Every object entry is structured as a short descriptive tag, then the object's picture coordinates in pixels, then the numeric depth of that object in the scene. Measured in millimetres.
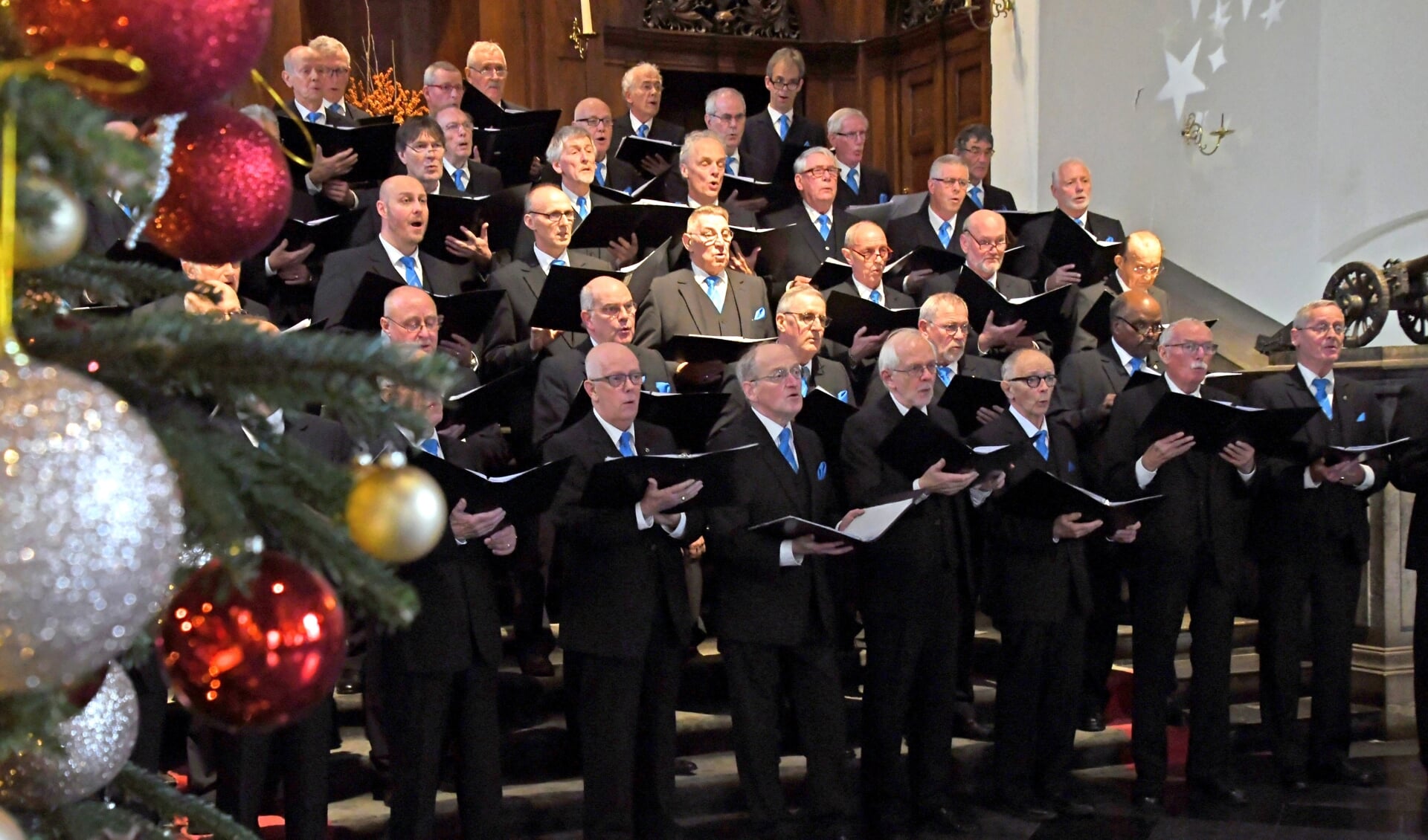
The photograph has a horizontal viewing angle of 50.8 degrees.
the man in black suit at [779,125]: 8391
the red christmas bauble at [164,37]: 858
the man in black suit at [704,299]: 6098
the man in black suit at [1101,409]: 6090
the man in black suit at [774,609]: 4980
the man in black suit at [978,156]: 8266
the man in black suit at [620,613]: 4734
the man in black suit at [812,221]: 6922
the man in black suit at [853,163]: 8031
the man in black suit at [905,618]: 5223
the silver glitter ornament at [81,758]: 971
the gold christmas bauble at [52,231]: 796
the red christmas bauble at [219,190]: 1005
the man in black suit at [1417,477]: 5930
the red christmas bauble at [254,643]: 922
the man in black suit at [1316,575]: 5941
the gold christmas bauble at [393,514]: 896
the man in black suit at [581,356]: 5355
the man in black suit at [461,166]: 7164
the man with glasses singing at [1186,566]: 5715
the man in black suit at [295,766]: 4363
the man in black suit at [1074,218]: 7230
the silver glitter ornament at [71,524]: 760
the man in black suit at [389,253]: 5949
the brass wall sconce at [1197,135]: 8922
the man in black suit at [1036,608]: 5438
